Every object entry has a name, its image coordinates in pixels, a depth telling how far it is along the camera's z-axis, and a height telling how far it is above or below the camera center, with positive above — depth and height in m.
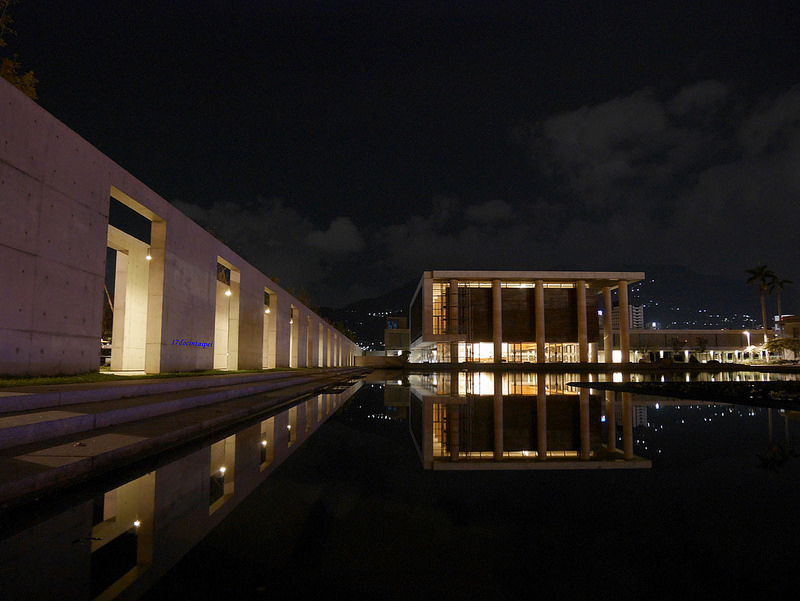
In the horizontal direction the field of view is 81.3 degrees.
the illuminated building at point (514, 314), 62.66 +4.61
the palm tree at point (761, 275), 82.50 +13.14
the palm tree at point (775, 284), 83.08 +11.59
